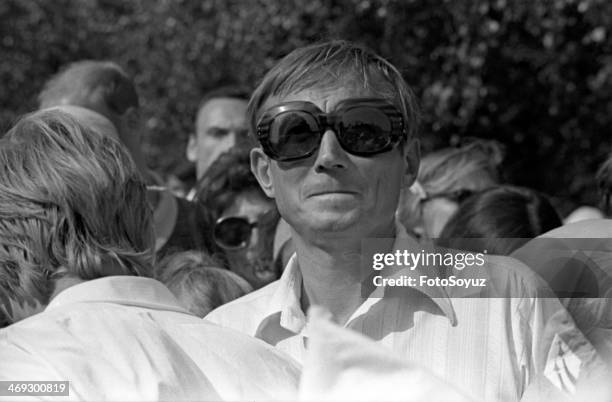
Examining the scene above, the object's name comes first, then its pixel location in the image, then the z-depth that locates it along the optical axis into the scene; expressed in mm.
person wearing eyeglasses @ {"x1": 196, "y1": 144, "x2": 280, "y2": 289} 3924
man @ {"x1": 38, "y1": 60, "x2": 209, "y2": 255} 4219
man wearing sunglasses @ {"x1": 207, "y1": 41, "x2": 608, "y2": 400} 2283
